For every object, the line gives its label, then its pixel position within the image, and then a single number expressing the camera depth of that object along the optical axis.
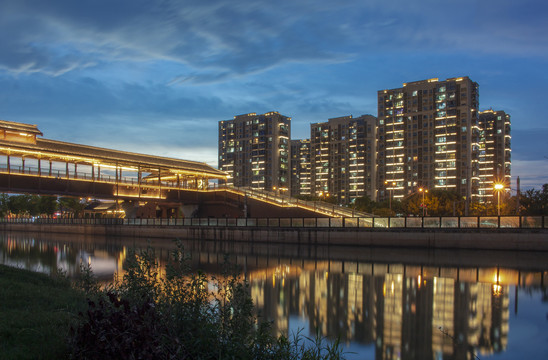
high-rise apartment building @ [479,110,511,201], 192.12
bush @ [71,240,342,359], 5.98
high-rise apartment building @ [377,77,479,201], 139.25
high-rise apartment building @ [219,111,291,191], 189.88
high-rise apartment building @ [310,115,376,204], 179.88
